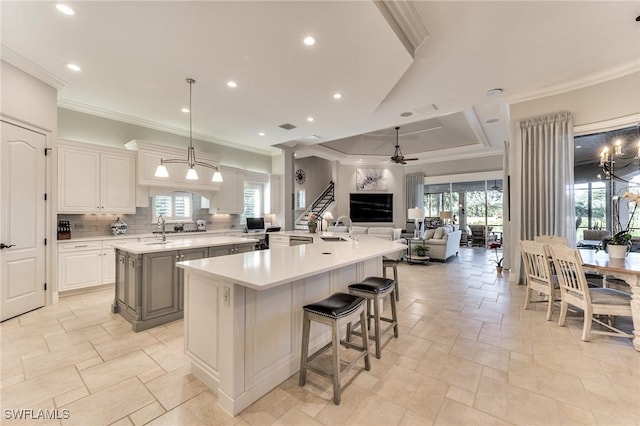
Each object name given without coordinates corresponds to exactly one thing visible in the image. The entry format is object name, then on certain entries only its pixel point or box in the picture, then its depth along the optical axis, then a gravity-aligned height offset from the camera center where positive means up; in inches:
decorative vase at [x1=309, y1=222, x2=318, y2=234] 237.6 -12.8
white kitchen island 70.4 -30.8
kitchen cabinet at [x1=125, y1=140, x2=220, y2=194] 196.5 +35.9
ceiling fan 303.7 +61.8
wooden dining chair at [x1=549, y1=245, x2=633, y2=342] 107.2 -34.0
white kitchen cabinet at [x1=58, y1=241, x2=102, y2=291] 162.9 -32.5
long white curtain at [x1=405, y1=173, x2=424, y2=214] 413.4 +36.4
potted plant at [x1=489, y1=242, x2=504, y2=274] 220.9 -45.2
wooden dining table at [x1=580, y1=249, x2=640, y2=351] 101.1 -22.3
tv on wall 418.3 +10.2
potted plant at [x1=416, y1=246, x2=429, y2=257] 276.0 -38.3
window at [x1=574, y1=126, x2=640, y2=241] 247.4 +26.4
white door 128.7 -3.4
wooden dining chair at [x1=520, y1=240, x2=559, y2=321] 131.7 -30.8
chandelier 129.5 +36.0
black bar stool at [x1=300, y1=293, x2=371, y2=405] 73.6 -30.4
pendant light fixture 139.8 +22.4
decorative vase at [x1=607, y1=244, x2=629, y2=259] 121.4 -17.1
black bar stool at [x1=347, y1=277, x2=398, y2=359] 94.8 -28.9
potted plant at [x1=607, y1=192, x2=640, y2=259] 119.7 -13.8
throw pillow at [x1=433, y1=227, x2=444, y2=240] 284.0 -21.2
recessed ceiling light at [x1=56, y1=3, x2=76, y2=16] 90.4 +69.8
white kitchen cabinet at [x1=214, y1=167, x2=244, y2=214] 250.5 +17.9
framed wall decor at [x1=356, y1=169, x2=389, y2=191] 420.8 +52.5
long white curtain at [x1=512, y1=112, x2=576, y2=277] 168.6 +23.7
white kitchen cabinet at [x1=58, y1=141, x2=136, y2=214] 168.4 +22.8
